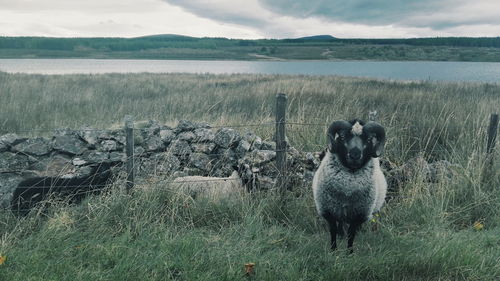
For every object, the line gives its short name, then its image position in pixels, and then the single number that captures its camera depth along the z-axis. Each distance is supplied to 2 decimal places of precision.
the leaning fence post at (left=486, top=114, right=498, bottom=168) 6.75
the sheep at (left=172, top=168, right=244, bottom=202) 5.80
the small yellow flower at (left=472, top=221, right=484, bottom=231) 5.28
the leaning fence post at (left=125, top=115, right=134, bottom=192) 5.62
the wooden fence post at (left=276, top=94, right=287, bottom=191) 6.04
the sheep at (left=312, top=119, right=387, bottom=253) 4.11
